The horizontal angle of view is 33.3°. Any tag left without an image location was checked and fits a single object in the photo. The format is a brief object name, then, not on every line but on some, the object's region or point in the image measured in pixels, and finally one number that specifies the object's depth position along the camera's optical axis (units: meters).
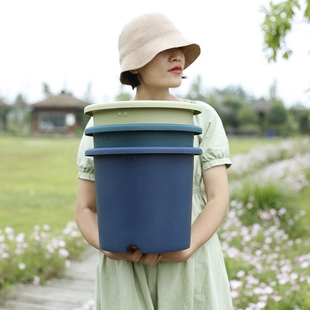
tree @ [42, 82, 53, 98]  47.00
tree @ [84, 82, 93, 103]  51.66
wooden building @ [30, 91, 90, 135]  37.97
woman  1.43
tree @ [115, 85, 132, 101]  36.78
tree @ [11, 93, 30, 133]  40.28
